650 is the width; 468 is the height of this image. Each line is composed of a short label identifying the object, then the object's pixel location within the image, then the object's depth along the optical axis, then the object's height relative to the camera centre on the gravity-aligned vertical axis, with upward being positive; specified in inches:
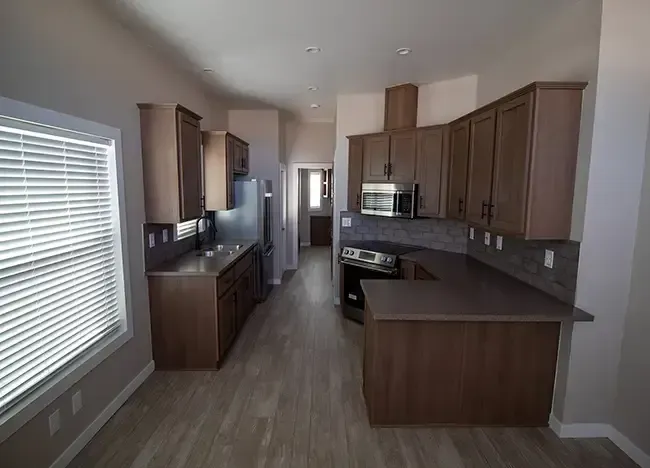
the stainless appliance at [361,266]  155.3 -32.4
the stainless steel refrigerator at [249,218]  185.5 -14.0
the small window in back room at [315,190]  401.1 +2.7
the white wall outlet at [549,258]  97.0 -17.0
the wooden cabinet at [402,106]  161.8 +39.3
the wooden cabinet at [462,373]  92.6 -46.1
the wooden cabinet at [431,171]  148.9 +9.7
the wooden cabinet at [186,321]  123.6 -44.9
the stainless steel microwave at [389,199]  156.1 -2.7
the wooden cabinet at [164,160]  117.6 +10.1
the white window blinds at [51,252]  68.8 -14.1
